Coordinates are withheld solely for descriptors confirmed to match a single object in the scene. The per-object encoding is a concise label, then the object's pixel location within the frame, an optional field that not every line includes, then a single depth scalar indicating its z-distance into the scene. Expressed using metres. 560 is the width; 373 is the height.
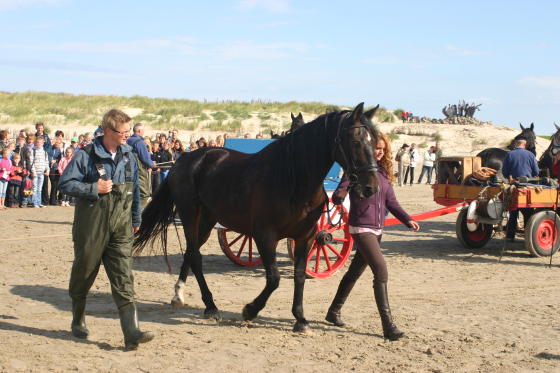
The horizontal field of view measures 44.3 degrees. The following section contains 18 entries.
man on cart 11.08
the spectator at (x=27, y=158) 16.66
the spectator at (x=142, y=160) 9.96
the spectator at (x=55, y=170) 17.98
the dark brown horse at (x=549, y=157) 12.84
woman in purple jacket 5.81
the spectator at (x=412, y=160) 26.65
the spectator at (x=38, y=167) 16.81
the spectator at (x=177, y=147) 17.36
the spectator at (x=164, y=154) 17.11
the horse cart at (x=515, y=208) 10.12
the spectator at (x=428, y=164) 27.41
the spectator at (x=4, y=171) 15.90
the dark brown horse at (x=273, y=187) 5.69
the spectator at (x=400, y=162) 26.61
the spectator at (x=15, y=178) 16.48
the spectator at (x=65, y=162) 17.86
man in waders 5.35
